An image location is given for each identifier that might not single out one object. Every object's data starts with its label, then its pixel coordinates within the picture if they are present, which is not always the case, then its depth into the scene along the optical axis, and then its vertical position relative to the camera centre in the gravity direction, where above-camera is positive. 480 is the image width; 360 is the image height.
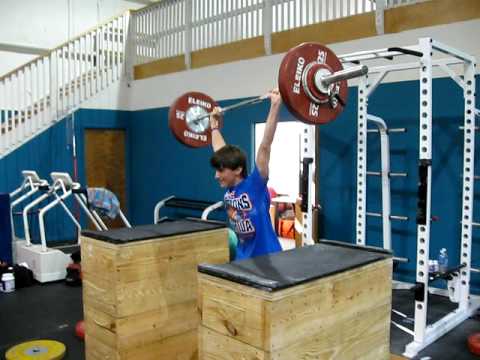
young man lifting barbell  2.29 -0.14
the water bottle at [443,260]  3.98 -0.83
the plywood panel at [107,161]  7.16 +0.07
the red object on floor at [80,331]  3.36 -1.17
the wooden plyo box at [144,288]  2.37 -0.64
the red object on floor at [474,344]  3.02 -1.17
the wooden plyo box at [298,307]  1.58 -0.52
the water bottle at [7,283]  4.51 -1.10
